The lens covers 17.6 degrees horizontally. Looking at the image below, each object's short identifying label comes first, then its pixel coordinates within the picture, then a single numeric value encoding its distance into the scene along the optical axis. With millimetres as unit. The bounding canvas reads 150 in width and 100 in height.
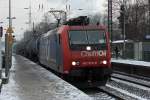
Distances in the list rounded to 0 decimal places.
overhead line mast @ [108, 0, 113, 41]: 77375
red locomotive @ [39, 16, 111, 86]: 20391
